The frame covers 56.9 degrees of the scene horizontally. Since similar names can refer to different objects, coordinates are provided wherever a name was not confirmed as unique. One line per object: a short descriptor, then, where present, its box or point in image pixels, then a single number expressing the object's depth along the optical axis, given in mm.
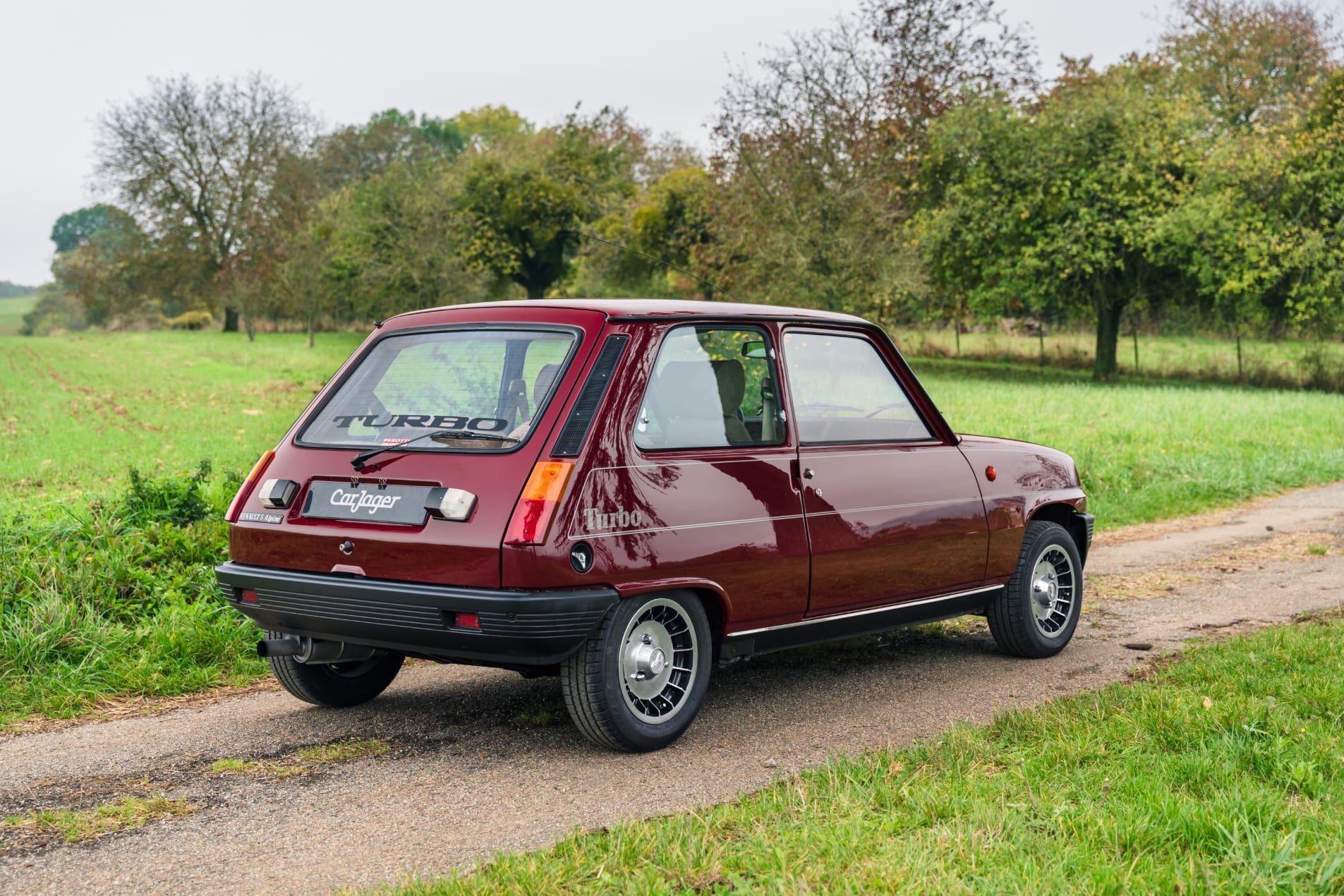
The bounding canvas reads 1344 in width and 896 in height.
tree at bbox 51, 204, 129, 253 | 127938
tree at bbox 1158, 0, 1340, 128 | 48469
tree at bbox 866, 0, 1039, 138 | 42125
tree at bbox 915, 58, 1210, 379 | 34719
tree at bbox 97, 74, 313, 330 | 58469
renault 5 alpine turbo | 4523
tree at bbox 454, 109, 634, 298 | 51344
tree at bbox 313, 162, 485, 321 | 42781
